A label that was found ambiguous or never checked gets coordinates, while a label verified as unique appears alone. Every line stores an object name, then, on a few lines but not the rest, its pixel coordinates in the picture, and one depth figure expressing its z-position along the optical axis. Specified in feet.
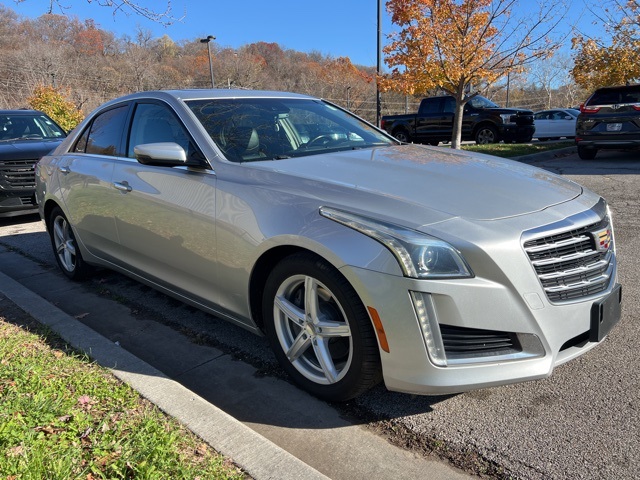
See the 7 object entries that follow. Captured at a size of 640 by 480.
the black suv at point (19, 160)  24.75
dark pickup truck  57.77
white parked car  73.20
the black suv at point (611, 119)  35.99
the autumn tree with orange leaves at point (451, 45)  40.75
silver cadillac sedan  7.37
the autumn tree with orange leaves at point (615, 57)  53.26
